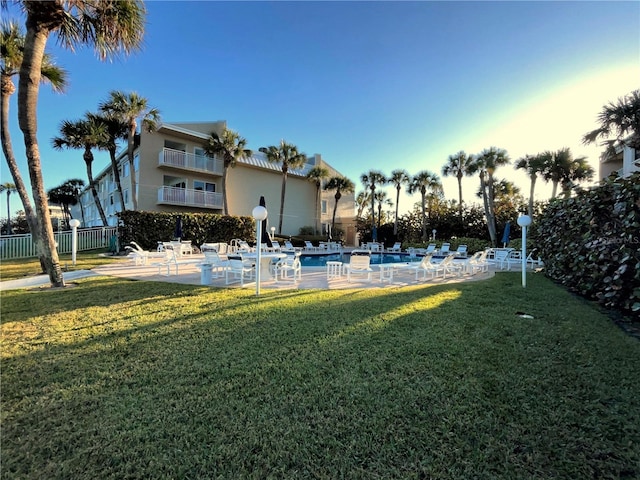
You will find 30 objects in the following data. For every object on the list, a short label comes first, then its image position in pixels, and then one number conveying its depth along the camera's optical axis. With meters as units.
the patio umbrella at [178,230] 17.00
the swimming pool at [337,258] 18.19
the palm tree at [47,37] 6.29
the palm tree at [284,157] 26.52
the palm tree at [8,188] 36.06
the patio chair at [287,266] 9.24
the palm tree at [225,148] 22.47
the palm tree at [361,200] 47.18
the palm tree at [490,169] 24.25
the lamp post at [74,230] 11.12
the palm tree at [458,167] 28.40
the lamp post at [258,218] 6.95
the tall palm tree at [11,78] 7.84
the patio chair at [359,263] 9.78
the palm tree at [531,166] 22.06
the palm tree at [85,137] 19.30
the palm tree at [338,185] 31.28
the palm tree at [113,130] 19.70
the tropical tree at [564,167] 21.56
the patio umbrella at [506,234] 17.58
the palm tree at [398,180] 31.98
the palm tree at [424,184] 29.70
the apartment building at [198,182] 20.62
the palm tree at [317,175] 29.64
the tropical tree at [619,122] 9.84
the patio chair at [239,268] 8.86
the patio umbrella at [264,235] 10.67
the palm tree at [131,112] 18.73
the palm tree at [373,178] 32.75
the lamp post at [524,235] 7.97
